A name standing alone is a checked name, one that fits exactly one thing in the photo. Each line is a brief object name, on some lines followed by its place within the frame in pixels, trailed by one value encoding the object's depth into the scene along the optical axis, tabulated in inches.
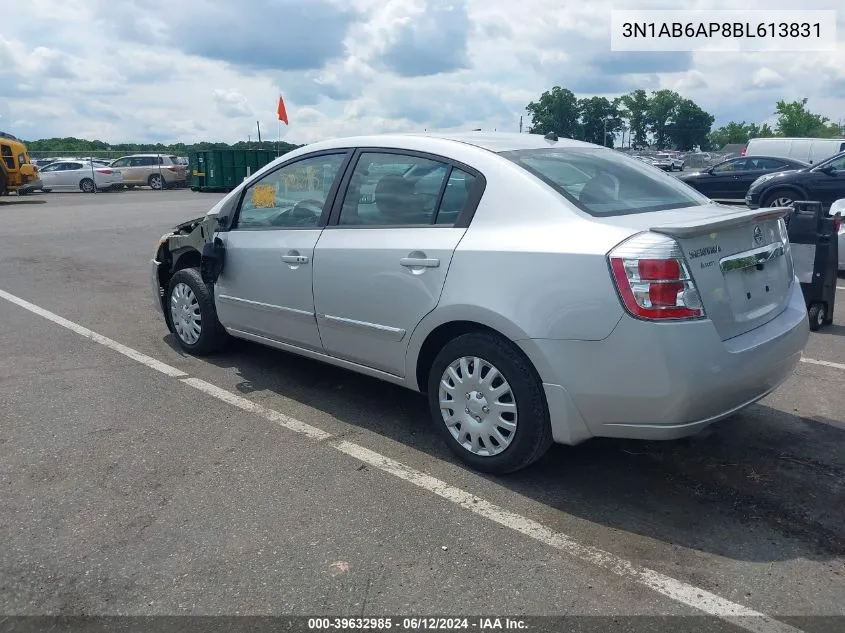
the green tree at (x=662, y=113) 3294.8
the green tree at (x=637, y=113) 3108.0
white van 912.3
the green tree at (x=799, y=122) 3265.3
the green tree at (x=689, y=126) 3341.5
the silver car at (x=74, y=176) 1233.4
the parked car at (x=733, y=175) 732.7
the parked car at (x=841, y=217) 334.6
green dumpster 1165.1
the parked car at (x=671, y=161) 1429.1
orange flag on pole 746.8
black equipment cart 227.8
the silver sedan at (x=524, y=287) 125.6
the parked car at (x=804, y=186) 559.5
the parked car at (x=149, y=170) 1304.1
